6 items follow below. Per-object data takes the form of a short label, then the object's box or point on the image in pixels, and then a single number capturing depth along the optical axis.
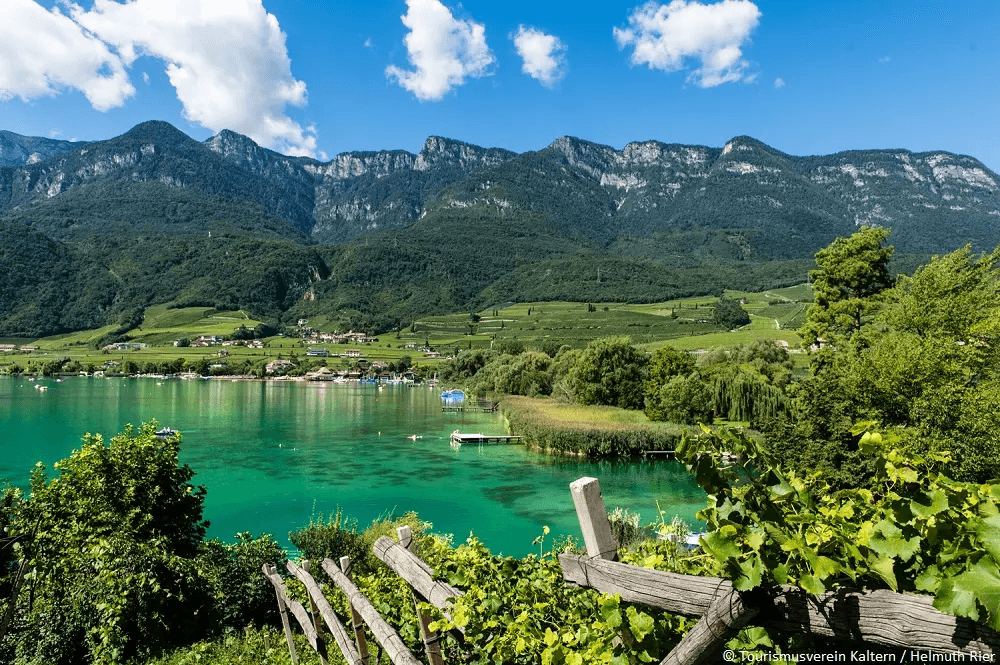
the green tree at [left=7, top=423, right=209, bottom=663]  8.03
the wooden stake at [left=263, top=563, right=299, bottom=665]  7.56
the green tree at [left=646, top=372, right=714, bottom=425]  40.00
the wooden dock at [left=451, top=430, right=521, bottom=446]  44.69
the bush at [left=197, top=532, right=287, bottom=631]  10.50
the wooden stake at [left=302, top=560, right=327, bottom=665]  6.44
